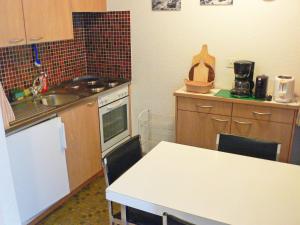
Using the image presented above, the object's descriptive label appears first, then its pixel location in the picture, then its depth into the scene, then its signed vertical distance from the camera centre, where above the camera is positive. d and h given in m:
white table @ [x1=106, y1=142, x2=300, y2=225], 1.36 -0.78
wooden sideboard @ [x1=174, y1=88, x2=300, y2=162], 2.58 -0.82
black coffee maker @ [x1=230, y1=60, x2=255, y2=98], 2.73 -0.48
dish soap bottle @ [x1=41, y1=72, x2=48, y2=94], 2.96 -0.56
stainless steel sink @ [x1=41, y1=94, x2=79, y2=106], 2.78 -0.67
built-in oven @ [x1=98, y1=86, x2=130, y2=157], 3.06 -0.95
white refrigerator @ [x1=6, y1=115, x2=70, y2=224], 2.18 -1.03
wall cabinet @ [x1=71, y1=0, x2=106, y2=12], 2.88 +0.14
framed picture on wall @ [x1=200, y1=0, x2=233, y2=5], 2.81 +0.16
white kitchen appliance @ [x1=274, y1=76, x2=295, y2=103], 2.53 -0.52
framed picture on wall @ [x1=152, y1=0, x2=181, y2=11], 3.04 +0.15
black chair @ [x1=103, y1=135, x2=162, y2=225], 1.76 -0.83
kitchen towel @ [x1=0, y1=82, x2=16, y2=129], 2.06 -0.57
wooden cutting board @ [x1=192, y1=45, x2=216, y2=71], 3.02 -0.33
